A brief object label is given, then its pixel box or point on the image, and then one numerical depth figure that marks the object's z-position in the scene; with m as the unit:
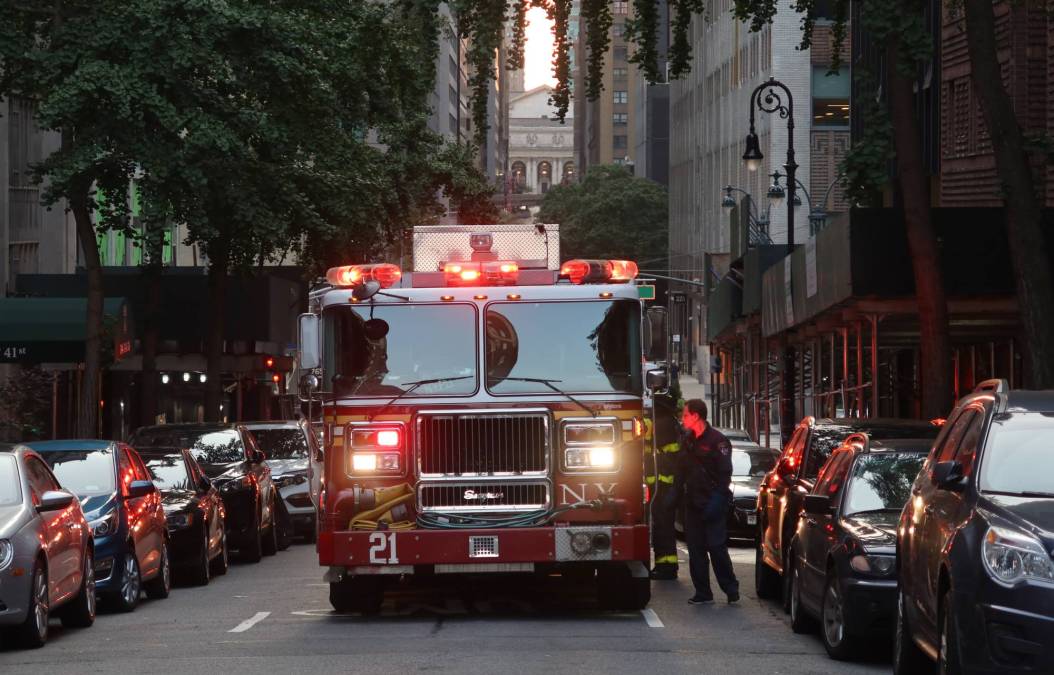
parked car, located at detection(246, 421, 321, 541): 30.47
